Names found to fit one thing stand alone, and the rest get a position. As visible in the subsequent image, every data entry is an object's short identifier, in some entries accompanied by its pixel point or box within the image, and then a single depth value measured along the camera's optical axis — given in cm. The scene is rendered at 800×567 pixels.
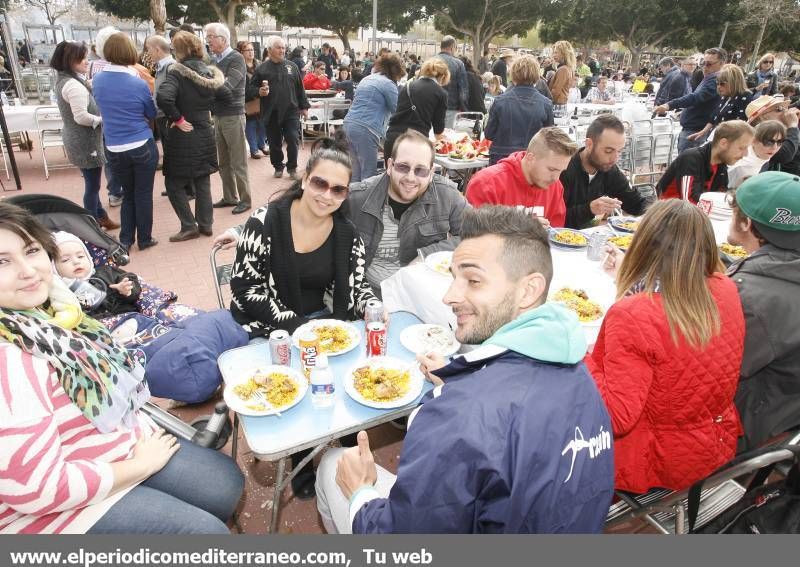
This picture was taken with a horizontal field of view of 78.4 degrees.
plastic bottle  193
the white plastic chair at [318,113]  1020
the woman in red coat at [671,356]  177
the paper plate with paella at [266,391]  189
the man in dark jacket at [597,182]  388
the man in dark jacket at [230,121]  604
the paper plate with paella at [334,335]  229
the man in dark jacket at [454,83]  815
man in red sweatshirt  338
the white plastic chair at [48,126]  756
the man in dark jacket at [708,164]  416
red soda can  222
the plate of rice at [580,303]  251
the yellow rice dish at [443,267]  294
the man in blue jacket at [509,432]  110
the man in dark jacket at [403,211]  317
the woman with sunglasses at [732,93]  688
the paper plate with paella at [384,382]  197
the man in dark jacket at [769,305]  196
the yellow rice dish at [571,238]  337
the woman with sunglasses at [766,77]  973
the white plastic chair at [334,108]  1002
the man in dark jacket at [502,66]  1316
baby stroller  221
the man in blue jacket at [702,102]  750
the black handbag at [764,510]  157
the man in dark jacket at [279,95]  775
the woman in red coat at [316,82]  1236
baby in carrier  275
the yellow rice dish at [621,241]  332
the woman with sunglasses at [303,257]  268
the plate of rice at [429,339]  232
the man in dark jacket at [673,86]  1050
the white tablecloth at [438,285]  272
